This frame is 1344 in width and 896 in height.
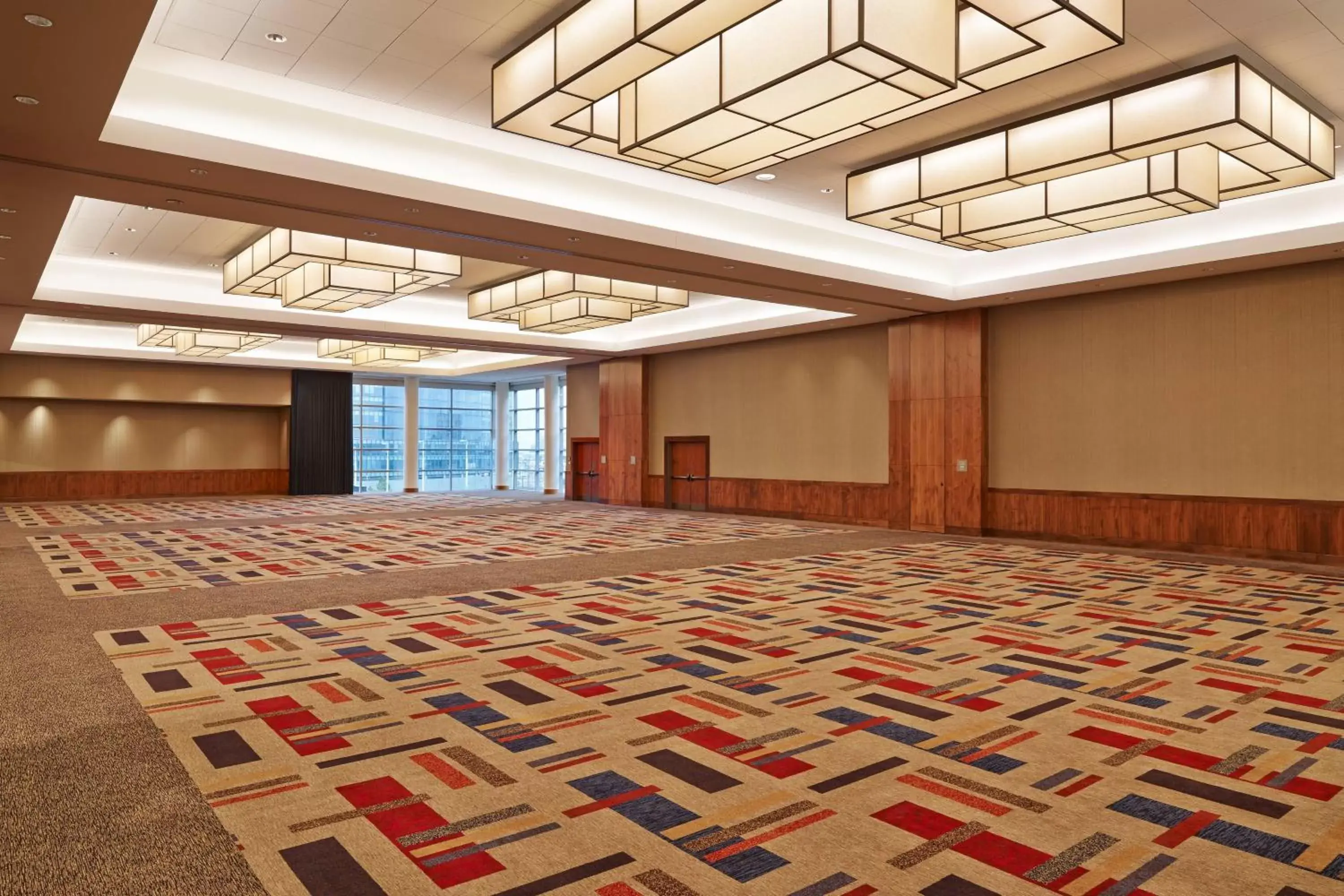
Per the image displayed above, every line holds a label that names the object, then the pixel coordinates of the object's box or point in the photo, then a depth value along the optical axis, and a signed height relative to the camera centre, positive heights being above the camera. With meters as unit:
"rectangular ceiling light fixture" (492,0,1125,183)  5.95 +2.80
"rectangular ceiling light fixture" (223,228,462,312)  12.54 +2.77
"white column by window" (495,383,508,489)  35.84 +0.70
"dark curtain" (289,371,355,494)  29.27 +0.58
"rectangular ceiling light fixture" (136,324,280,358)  21.91 +2.81
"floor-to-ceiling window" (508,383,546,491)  35.97 +0.44
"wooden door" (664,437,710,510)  22.58 -0.53
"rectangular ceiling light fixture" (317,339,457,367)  24.64 +2.78
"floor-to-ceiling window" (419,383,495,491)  35.53 +0.57
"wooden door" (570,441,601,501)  26.72 -0.51
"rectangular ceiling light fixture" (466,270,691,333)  15.38 +2.74
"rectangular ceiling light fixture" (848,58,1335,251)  8.13 +2.89
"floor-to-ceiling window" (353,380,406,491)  34.25 +0.61
